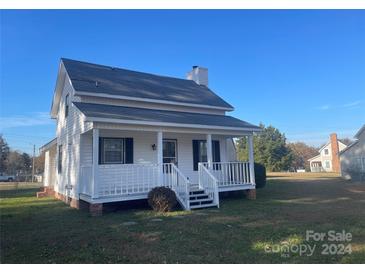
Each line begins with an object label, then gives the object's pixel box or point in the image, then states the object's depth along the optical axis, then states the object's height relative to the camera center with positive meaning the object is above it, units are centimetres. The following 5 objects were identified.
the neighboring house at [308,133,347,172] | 5602 +28
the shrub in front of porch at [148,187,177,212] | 880 -108
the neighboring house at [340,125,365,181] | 2403 +16
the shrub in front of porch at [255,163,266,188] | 1474 -65
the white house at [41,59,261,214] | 934 +133
